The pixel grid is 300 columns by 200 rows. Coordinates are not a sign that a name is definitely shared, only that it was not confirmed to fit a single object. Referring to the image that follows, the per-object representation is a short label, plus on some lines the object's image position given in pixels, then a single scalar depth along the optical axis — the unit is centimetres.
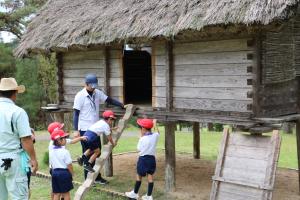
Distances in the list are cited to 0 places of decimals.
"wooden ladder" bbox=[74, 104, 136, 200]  860
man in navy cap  976
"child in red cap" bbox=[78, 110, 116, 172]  918
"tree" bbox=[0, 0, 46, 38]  2380
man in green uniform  587
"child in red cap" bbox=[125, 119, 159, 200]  862
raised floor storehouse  785
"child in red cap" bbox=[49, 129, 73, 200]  745
